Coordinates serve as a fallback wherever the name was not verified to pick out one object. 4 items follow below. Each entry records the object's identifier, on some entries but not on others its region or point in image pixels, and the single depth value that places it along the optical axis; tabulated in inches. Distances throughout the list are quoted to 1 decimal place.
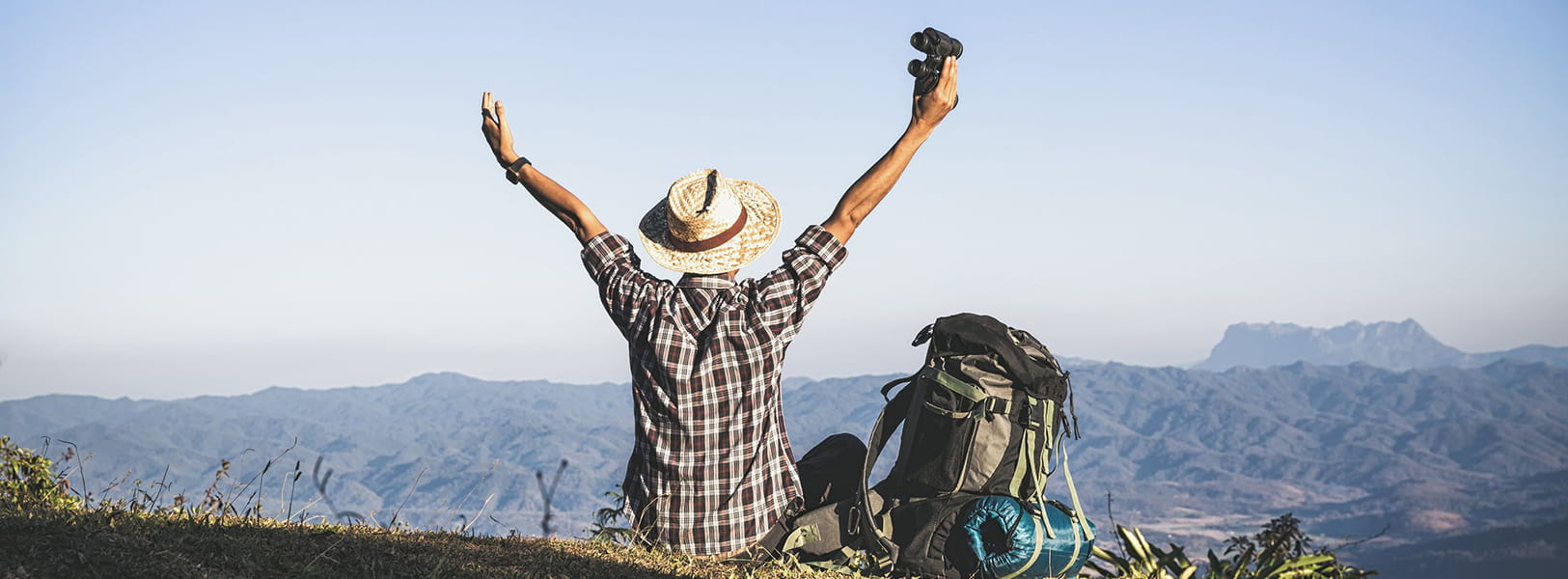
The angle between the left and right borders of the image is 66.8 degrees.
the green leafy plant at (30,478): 274.3
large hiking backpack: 223.0
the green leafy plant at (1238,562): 245.3
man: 229.3
